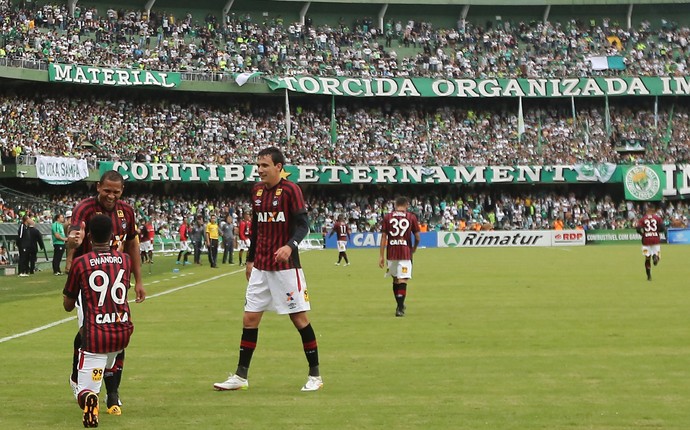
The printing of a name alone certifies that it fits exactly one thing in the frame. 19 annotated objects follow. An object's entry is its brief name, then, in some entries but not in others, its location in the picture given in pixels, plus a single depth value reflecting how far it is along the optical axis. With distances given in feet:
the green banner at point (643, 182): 226.58
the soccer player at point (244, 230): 131.34
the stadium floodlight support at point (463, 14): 258.10
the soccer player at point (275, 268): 34.53
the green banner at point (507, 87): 229.86
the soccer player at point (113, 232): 30.22
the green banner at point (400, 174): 206.90
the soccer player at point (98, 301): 28.32
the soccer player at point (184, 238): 128.71
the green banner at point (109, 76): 195.72
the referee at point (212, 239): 126.26
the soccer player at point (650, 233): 93.40
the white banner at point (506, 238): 208.13
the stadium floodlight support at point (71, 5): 223.20
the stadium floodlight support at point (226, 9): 243.19
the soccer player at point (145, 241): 120.16
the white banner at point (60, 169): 173.06
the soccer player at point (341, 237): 129.13
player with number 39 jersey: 61.46
